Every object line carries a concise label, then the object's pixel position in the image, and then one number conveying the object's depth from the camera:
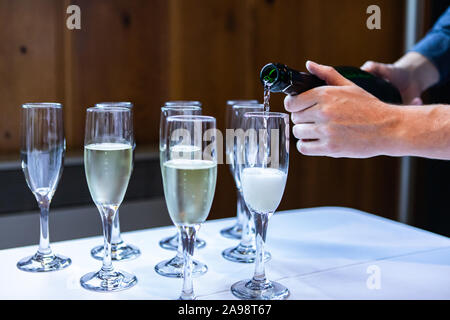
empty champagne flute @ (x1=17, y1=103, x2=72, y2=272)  0.97
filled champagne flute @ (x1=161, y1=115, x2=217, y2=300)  0.78
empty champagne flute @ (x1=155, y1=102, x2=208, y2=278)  0.98
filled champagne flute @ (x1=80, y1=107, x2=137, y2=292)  0.91
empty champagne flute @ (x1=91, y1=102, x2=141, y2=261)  1.08
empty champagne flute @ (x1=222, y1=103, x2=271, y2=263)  1.08
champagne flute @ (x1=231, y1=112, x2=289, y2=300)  0.87
